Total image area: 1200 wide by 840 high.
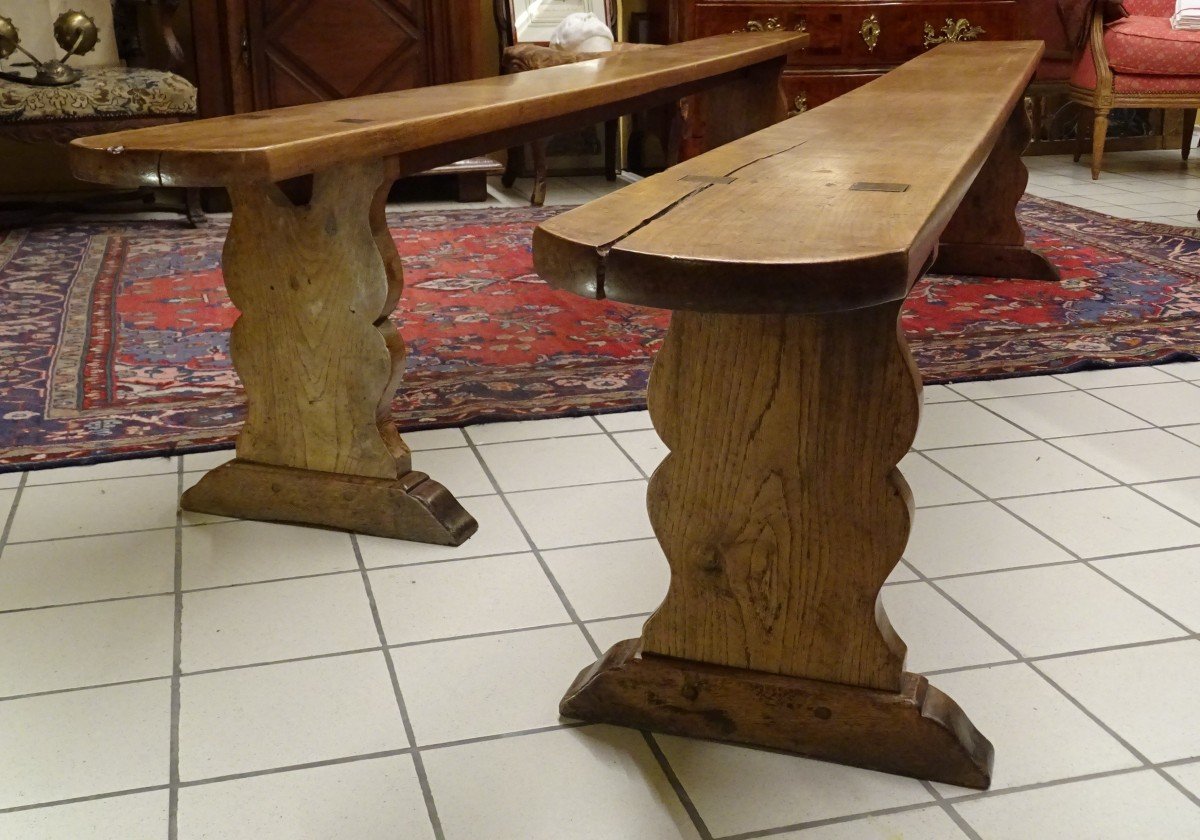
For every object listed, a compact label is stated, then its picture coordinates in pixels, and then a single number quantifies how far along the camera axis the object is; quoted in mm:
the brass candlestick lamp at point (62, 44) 4094
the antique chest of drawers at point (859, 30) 5000
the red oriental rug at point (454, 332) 2504
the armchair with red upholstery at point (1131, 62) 4875
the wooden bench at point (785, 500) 1274
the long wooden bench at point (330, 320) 1844
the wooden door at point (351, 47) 4629
